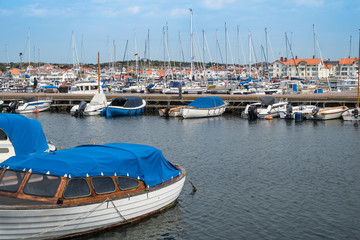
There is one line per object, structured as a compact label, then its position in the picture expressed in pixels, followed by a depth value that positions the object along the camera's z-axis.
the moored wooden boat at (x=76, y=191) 14.56
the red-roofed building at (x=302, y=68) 159.38
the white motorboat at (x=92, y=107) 61.72
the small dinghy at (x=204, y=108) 57.38
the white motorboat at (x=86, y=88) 79.38
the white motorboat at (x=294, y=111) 55.00
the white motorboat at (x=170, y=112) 60.03
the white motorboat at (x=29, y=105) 65.86
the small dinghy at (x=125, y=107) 60.84
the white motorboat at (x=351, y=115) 52.75
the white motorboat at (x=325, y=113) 54.12
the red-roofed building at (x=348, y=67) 164.70
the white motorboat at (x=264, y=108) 56.84
